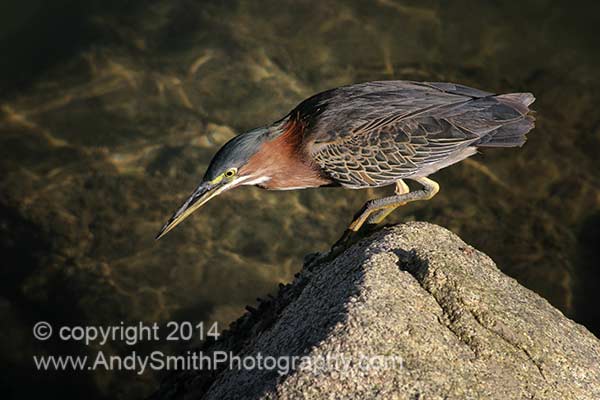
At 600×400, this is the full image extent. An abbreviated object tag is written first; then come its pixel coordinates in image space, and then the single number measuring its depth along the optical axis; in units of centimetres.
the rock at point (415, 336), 463
